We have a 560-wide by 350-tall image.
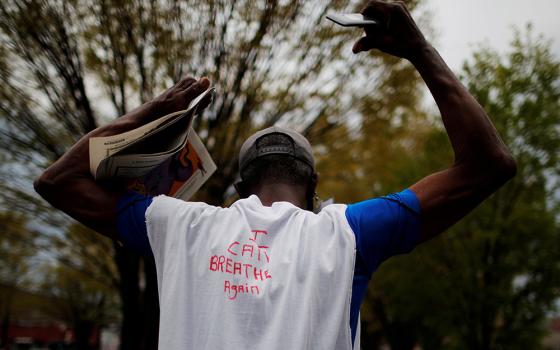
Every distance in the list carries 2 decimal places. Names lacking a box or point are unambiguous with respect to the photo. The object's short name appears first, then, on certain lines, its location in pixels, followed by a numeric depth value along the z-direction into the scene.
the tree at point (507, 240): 12.45
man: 1.43
